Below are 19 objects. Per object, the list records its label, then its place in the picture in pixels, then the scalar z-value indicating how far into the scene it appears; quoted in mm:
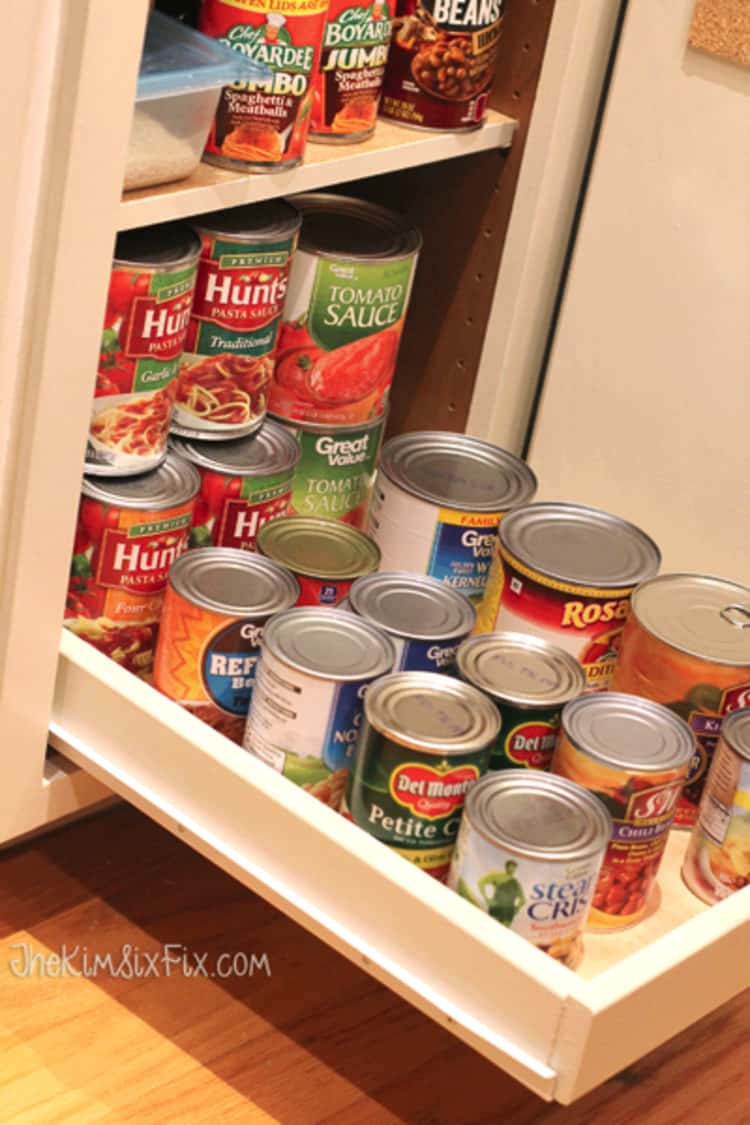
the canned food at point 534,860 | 1505
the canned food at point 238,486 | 1711
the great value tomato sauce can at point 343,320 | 1752
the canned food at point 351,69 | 1671
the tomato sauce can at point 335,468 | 1806
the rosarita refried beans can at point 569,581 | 1669
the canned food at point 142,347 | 1611
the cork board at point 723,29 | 1711
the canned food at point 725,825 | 1570
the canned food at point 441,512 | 1732
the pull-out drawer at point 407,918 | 1472
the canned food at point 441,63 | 1723
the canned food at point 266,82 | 1605
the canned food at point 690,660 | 1625
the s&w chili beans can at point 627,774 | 1561
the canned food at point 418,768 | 1541
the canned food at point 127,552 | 1649
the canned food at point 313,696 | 1579
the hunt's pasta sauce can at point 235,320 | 1674
